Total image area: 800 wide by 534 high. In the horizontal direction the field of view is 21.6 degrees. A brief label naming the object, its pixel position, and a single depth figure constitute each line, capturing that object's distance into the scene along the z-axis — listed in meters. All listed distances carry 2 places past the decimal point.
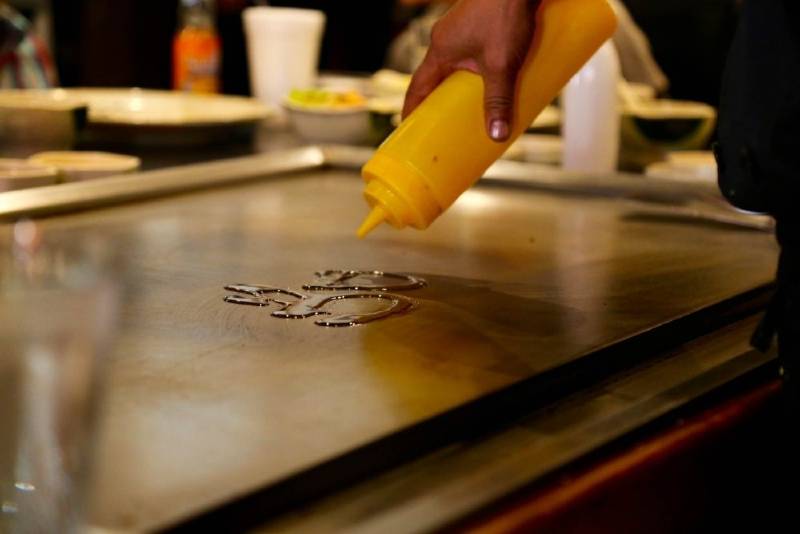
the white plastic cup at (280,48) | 2.55
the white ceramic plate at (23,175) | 1.77
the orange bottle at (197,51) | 2.58
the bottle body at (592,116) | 2.13
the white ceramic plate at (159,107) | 2.14
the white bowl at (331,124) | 2.23
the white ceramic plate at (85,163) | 1.87
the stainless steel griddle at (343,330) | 1.26
